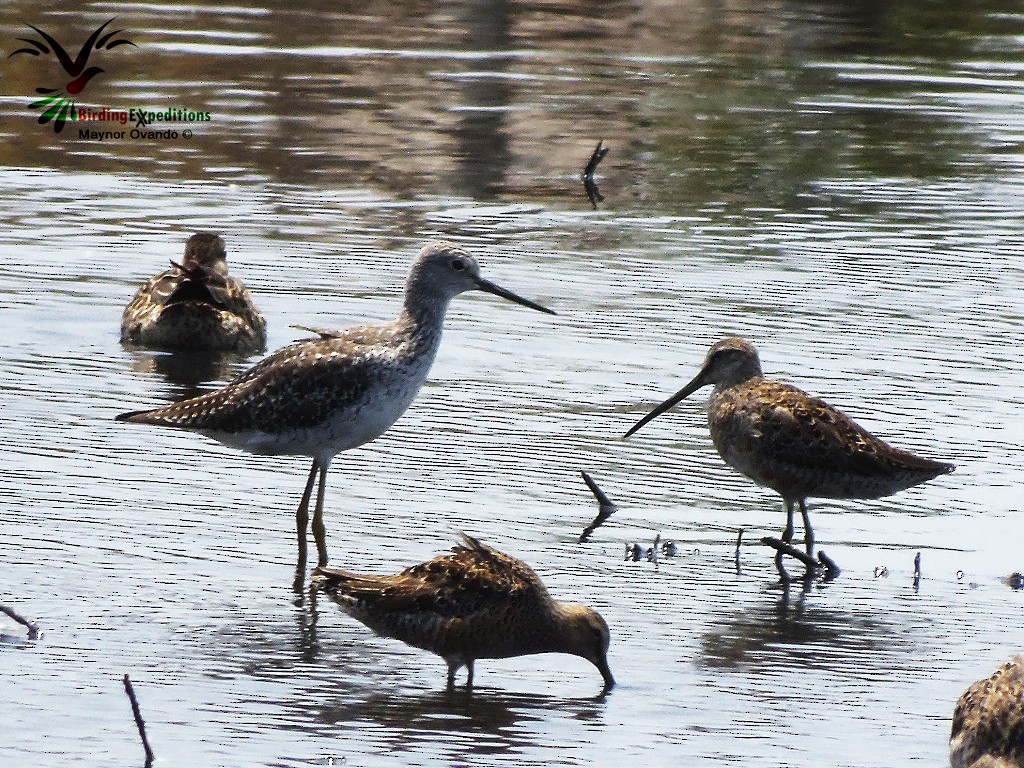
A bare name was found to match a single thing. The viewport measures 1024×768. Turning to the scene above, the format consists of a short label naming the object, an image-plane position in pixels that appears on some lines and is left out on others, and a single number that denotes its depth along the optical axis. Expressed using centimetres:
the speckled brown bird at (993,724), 1416
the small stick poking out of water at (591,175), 3737
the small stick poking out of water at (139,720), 1380
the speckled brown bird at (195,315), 2812
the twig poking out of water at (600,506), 2066
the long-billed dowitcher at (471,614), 1694
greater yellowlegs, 2081
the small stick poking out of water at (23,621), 1591
